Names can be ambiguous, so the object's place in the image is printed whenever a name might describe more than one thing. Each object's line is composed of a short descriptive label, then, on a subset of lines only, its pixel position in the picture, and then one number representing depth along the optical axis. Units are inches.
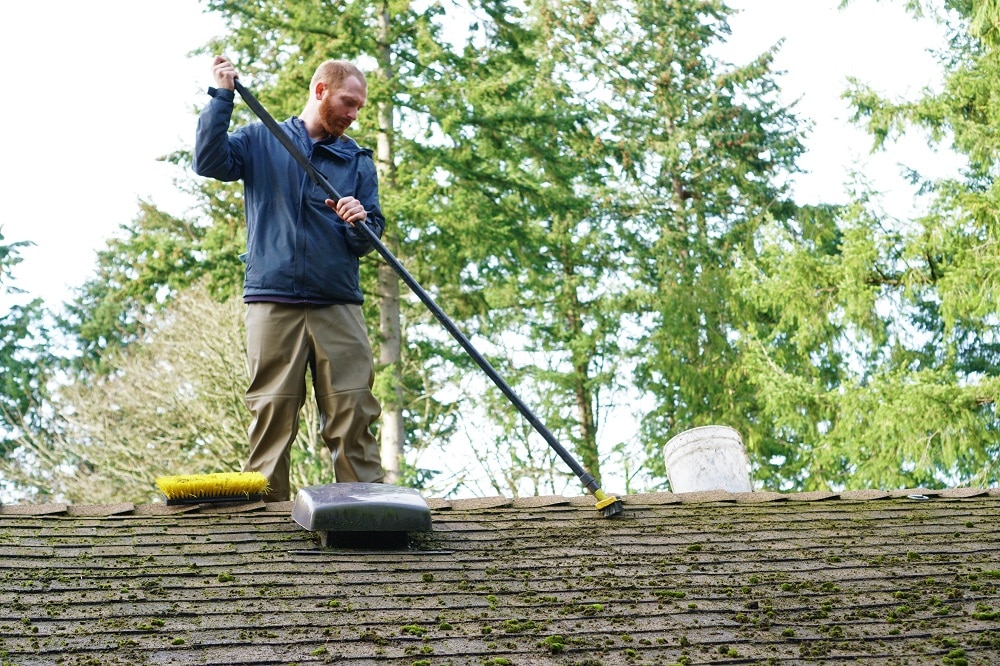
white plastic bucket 198.5
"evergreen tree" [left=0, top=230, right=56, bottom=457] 798.5
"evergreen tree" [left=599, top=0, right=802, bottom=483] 645.9
